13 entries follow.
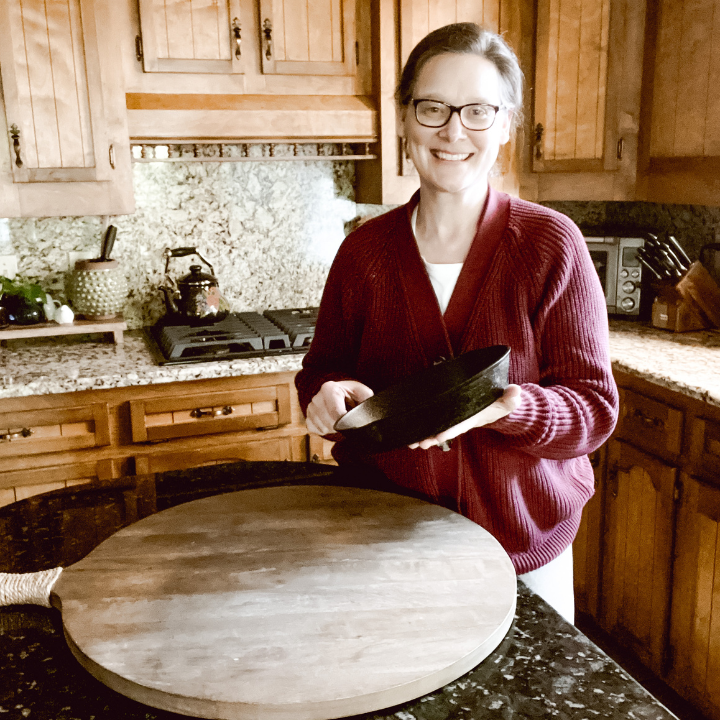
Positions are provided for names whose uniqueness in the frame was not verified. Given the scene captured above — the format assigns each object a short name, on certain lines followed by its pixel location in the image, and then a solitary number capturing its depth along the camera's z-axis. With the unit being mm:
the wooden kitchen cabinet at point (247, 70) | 2107
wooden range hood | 2127
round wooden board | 634
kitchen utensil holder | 2285
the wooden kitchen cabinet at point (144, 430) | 2004
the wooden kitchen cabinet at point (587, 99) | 2240
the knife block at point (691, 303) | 2252
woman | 1101
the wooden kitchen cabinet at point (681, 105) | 1991
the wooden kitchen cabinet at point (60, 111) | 1979
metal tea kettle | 2391
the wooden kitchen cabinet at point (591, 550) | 2156
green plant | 2254
